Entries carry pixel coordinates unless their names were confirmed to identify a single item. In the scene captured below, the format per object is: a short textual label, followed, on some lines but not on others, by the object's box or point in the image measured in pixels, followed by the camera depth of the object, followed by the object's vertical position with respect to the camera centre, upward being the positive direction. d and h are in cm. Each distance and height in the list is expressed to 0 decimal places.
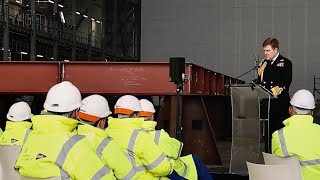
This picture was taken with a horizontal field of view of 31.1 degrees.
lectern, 773 -59
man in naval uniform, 698 +6
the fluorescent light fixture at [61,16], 2369 +270
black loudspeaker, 876 +20
